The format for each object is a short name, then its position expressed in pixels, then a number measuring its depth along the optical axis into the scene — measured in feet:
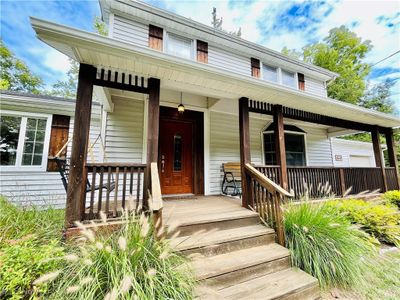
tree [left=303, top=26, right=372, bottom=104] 45.52
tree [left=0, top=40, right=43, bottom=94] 41.31
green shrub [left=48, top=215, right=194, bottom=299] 4.73
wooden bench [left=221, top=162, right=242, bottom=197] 16.23
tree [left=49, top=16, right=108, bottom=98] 52.61
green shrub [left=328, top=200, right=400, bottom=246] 11.68
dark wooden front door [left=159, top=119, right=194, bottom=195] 16.03
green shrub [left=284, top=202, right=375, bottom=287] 7.49
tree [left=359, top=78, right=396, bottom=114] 49.70
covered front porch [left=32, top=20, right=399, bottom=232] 7.98
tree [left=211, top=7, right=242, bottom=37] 47.09
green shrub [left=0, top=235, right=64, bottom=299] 5.03
